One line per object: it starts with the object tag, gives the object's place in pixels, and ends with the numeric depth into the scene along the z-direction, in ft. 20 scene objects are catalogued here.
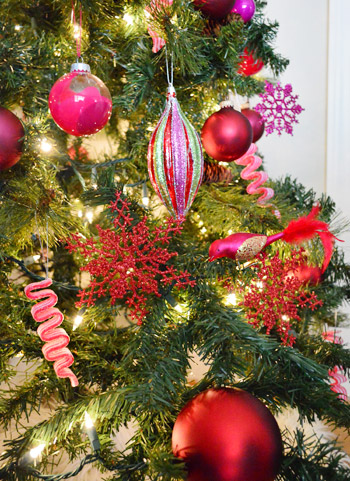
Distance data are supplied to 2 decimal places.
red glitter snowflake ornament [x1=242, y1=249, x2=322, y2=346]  1.50
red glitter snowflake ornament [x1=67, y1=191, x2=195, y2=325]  1.30
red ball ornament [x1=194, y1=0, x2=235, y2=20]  1.72
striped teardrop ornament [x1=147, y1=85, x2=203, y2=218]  1.44
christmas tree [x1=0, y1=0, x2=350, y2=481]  1.17
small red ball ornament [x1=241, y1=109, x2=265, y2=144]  2.20
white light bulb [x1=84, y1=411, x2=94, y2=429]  1.37
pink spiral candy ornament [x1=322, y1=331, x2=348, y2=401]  2.24
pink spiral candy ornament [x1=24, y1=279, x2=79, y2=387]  1.50
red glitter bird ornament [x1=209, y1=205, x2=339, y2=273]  1.51
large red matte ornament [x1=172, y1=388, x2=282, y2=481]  1.06
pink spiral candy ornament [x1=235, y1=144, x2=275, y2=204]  2.02
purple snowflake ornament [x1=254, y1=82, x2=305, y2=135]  2.07
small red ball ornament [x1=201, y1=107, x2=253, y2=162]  1.71
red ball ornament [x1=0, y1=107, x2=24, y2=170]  1.46
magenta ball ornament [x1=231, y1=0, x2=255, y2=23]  1.87
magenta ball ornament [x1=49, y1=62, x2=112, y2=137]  1.44
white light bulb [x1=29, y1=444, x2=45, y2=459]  1.37
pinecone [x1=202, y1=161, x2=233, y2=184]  2.03
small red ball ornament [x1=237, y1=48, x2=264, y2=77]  2.08
